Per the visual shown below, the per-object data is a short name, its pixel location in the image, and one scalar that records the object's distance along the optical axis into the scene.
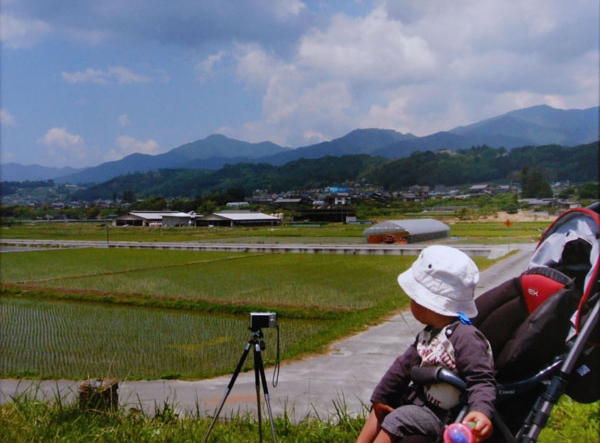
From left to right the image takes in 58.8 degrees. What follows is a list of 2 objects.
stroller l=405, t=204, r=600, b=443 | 2.08
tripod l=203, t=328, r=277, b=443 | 2.57
